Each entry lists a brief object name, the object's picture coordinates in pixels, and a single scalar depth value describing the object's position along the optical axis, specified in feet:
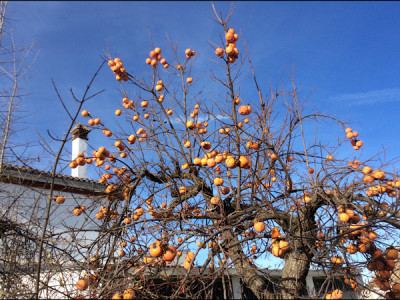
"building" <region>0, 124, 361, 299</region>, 10.82
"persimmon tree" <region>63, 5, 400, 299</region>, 9.70
